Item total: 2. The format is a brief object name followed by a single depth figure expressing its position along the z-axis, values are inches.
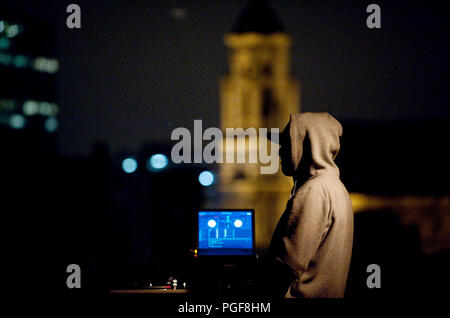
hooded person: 216.1
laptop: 328.5
